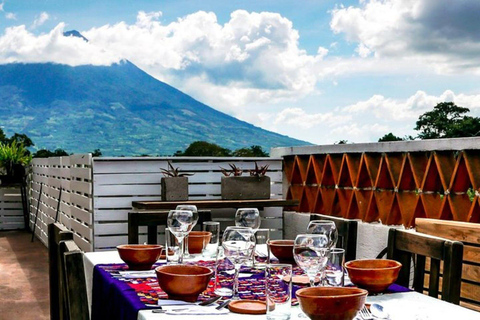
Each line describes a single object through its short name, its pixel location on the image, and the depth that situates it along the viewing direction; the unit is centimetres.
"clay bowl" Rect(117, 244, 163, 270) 232
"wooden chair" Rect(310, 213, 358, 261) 278
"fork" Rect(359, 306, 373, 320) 164
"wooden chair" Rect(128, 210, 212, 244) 321
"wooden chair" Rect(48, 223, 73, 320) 236
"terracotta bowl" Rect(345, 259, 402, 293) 194
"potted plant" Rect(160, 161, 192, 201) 537
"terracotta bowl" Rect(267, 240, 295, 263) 248
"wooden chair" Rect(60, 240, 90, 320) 185
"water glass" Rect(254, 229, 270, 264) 235
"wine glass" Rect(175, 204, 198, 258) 242
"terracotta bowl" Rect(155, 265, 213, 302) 182
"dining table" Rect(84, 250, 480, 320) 169
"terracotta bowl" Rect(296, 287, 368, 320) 145
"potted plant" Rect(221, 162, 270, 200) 552
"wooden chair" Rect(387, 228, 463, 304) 212
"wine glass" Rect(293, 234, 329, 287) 176
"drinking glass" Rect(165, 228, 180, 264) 230
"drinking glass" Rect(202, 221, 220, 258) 249
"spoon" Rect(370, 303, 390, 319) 166
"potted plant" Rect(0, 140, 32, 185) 985
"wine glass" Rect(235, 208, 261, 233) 251
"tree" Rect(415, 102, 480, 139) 2412
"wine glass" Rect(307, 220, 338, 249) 206
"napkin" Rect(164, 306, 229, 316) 171
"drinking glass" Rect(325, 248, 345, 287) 181
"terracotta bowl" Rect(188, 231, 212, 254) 267
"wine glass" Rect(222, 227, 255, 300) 189
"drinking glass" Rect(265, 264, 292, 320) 152
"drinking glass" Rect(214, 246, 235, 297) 197
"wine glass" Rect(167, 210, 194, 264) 232
